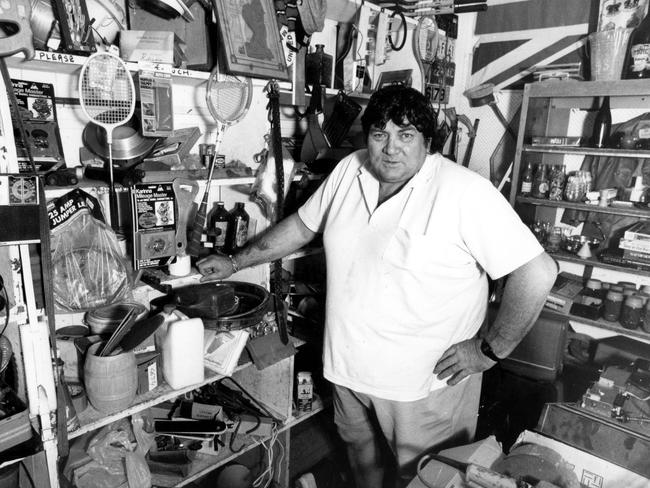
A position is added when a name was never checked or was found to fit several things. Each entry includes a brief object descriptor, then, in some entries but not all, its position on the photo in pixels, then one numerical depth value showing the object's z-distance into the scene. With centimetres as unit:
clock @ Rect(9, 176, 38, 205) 136
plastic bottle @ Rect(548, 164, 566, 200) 350
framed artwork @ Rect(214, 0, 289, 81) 196
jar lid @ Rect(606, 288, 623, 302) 333
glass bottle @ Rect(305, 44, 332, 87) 257
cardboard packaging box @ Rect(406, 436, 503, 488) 133
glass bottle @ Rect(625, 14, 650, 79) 298
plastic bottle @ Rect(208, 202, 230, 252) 225
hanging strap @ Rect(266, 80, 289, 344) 216
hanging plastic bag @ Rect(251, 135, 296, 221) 221
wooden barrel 170
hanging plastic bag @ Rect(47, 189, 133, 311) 167
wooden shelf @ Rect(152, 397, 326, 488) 212
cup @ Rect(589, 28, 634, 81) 306
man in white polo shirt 178
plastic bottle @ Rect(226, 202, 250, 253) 226
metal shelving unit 310
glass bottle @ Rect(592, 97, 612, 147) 337
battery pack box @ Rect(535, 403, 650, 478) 156
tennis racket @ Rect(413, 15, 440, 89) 325
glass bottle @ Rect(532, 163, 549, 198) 355
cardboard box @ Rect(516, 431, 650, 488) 135
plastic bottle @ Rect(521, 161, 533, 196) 360
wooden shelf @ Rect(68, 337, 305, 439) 172
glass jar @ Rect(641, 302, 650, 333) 321
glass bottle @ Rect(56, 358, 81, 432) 162
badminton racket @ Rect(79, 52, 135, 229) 164
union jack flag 349
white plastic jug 191
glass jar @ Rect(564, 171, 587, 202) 344
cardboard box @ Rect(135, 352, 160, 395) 187
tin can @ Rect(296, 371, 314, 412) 255
